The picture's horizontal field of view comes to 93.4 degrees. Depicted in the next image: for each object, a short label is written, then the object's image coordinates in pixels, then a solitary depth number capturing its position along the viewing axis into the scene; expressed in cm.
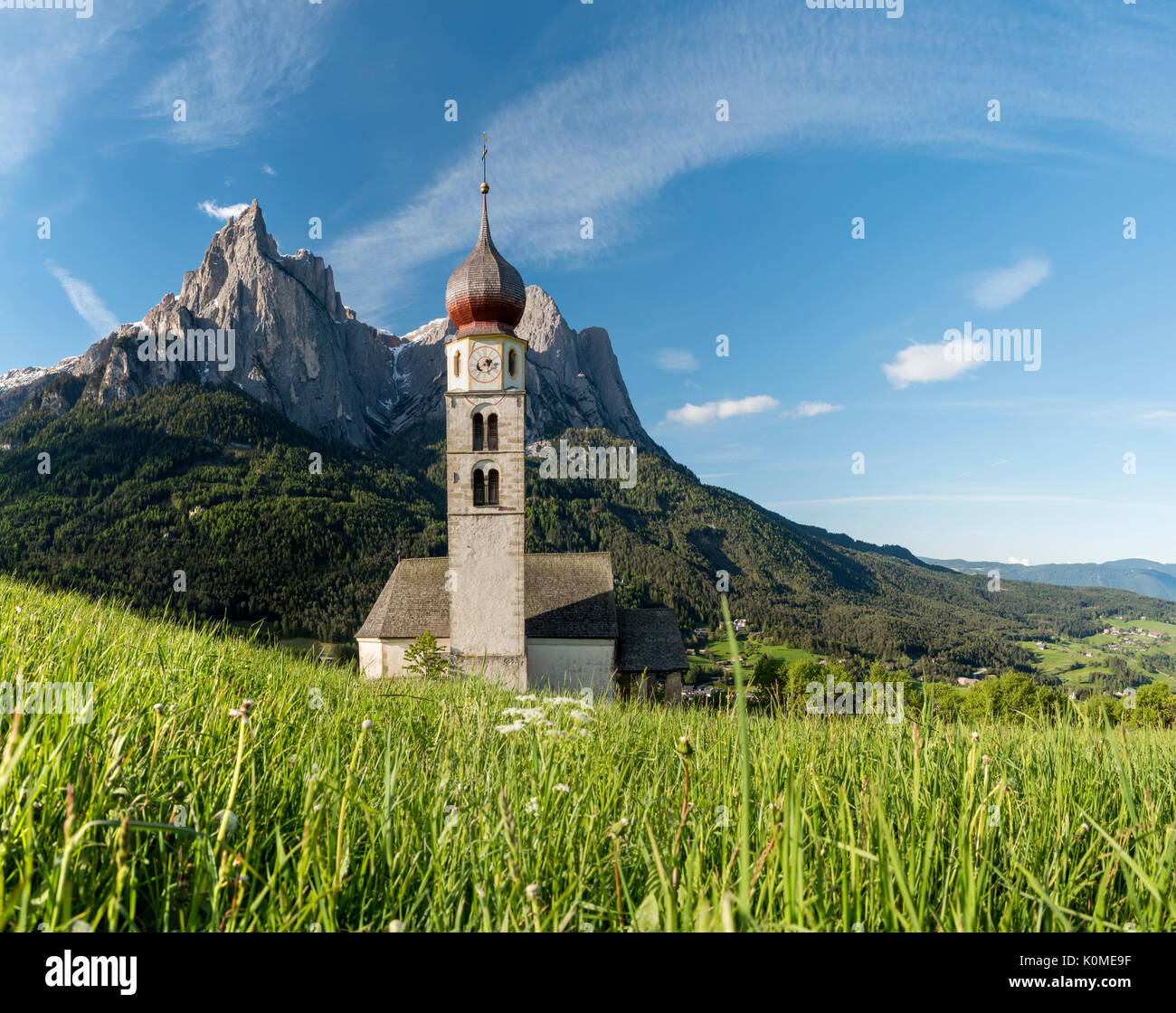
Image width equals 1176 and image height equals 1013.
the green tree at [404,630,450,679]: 2378
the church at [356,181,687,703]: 2877
